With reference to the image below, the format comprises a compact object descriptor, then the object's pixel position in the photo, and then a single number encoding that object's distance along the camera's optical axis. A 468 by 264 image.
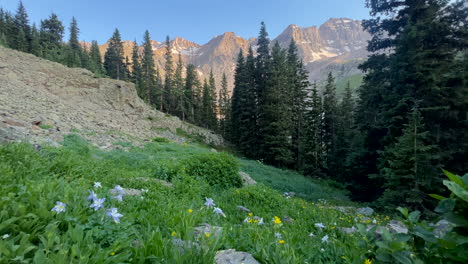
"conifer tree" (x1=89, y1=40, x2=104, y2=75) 52.61
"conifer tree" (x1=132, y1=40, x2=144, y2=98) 59.12
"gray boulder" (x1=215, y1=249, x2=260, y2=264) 2.17
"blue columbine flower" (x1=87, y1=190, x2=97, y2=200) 2.41
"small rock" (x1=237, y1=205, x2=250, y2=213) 4.98
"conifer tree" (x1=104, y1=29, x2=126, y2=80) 56.72
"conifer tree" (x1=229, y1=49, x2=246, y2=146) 37.76
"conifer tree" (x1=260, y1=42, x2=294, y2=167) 26.78
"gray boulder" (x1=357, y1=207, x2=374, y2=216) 8.35
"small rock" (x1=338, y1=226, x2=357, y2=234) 4.39
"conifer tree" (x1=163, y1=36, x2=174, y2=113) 62.08
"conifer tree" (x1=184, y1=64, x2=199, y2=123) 62.56
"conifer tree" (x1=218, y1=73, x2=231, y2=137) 56.25
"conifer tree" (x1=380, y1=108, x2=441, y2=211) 8.10
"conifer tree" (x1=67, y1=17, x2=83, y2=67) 48.16
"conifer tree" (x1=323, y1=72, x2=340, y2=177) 34.58
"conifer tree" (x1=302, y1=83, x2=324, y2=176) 29.56
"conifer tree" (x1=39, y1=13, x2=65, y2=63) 51.94
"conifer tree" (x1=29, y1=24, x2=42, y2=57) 46.36
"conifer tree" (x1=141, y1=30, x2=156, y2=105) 57.78
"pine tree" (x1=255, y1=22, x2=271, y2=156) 31.69
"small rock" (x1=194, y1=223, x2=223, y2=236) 2.63
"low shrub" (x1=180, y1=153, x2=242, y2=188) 7.40
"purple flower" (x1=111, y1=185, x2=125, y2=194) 3.09
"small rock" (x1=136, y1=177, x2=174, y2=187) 5.40
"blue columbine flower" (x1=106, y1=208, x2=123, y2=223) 2.20
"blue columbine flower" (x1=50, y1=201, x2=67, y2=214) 2.14
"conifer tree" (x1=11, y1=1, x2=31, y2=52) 47.72
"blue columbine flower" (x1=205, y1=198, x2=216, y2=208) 3.39
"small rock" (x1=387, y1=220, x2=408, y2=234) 6.37
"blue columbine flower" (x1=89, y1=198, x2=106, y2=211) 2.25
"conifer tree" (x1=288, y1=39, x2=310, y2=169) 29.70
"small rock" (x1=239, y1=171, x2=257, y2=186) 10.05
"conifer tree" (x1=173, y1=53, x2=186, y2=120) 58.34
